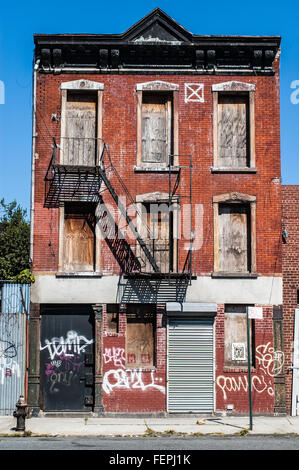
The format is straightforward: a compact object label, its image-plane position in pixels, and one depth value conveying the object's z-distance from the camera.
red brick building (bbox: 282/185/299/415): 18.95
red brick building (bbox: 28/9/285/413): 18.47
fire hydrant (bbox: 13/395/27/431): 15.13
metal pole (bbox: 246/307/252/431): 15.60
